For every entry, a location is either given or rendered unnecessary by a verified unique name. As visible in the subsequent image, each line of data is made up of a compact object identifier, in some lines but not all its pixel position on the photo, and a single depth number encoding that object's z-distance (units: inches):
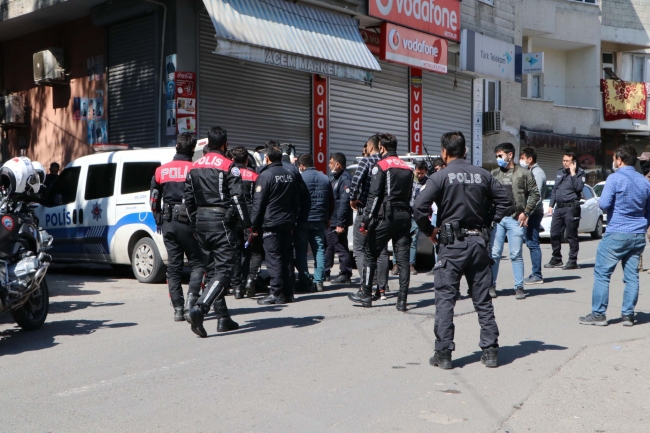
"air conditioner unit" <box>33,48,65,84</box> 644.7
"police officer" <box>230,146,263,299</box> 358.1
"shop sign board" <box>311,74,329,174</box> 707.4
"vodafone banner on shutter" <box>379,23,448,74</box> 713.6
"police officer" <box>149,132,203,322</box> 293.9
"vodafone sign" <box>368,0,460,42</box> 700.0
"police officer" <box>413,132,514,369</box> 227.5
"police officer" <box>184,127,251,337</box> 272.8
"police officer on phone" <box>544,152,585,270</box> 492.7
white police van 411.2
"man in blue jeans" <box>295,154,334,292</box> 385.4
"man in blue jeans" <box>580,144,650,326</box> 285.9
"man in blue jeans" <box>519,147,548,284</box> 411.5
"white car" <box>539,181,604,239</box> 696.4
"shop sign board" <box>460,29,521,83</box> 823.1
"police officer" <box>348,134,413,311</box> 322.7
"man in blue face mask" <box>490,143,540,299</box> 370.6
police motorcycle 258.8
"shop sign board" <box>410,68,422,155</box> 834.2
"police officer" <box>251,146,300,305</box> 342.3
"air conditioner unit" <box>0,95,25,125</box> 690.8
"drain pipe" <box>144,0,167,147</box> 576.1
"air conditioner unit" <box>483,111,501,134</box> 991.6
